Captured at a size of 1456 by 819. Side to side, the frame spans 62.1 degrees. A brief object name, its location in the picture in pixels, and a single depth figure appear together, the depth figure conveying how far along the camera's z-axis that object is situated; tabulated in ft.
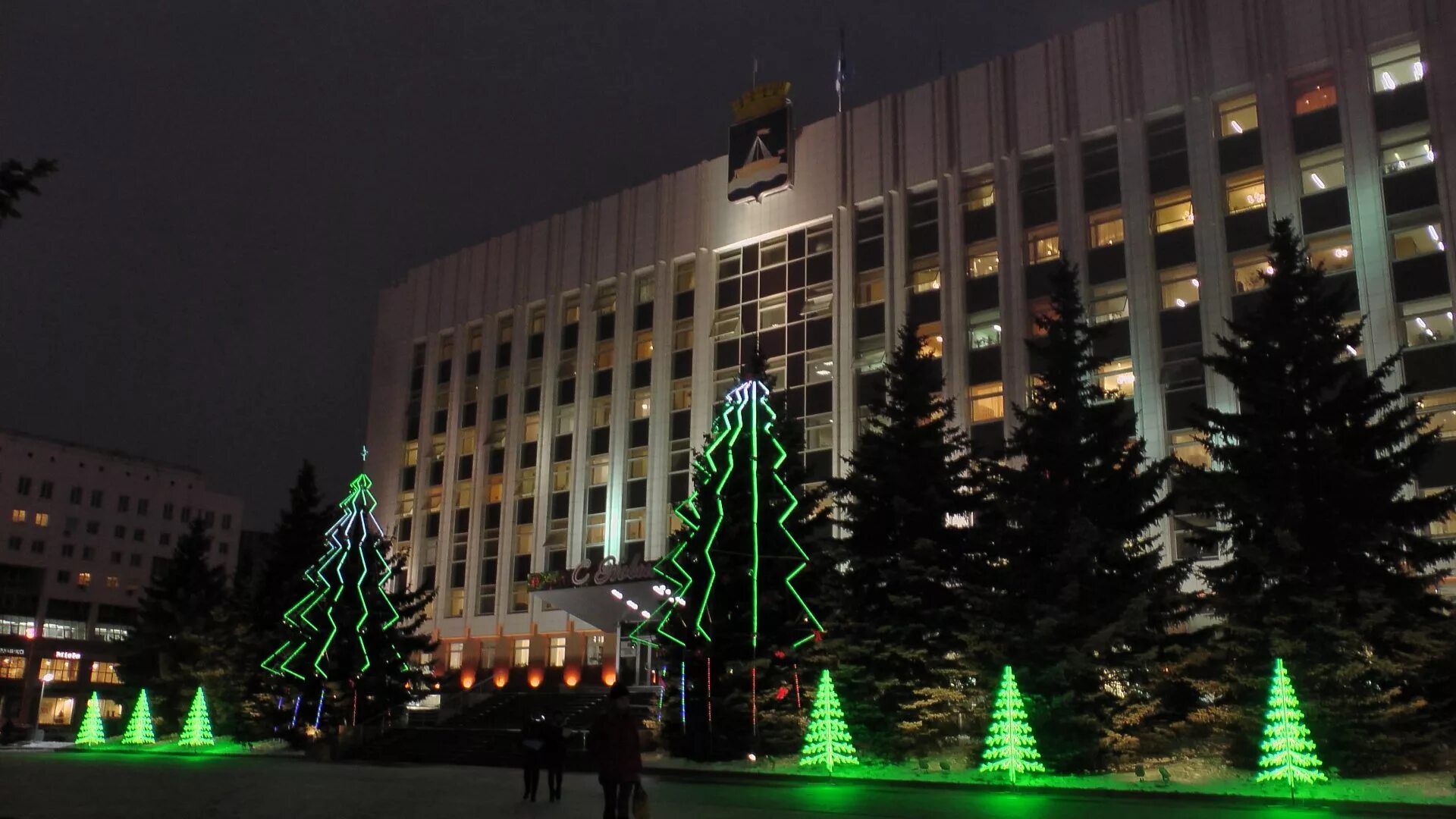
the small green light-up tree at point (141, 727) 136.77
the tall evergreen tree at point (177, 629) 147.33
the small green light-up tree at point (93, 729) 139.60
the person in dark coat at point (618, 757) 40.86
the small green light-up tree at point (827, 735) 76.28
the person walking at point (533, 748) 60.23
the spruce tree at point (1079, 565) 72.49
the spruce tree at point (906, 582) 81.92
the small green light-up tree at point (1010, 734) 68.44
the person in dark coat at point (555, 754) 60.64
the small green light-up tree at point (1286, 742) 59.41
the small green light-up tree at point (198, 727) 127.65
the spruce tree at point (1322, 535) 64.34
